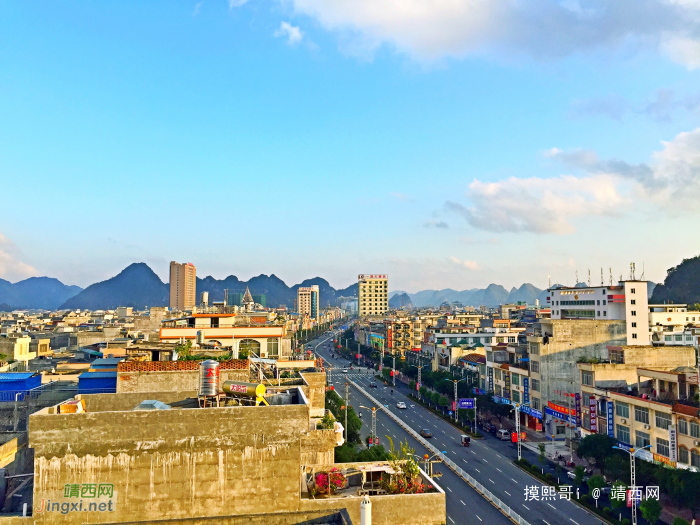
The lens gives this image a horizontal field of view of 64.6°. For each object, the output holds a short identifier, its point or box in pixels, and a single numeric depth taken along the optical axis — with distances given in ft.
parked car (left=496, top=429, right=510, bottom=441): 230.48
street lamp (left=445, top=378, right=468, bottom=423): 261.52
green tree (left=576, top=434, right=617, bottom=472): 166.18
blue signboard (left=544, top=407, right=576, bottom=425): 202.02
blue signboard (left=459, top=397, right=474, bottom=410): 231.83
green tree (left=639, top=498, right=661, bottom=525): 125.49
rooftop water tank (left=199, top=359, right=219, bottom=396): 57.06
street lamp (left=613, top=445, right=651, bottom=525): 129.39
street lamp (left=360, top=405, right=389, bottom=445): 211.12
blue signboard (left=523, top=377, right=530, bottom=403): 238.48
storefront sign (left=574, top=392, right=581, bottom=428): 197.55
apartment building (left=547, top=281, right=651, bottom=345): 243.60
